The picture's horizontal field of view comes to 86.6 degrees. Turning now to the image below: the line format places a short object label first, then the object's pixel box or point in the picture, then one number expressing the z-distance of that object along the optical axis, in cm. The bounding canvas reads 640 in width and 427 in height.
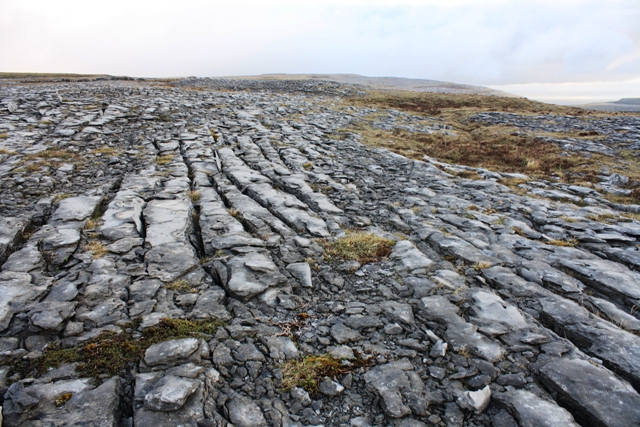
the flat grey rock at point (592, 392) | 349
